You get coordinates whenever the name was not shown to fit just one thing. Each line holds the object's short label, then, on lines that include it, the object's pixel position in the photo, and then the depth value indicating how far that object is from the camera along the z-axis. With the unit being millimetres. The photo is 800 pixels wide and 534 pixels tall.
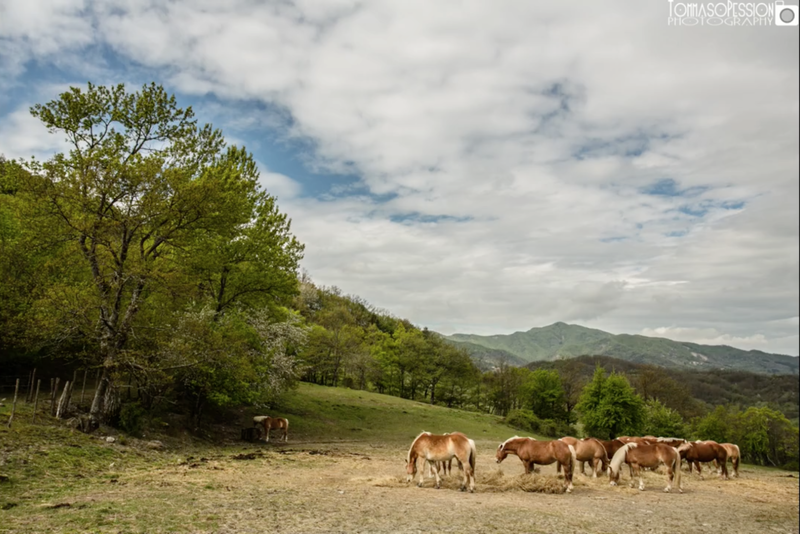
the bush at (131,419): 18797
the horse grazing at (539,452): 15016
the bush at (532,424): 52319
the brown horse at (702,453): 21953
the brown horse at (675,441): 23669
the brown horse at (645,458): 16828
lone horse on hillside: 26031
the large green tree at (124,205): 17906
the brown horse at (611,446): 20781
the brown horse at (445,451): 14195
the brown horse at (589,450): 18578
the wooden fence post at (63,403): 17655
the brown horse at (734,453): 23172
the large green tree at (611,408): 44781
